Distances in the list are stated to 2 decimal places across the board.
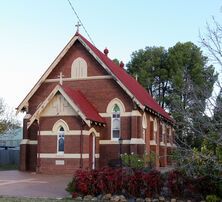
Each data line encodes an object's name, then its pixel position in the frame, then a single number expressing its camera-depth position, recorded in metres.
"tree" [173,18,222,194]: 11.25
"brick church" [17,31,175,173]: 28.12
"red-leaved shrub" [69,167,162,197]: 15.84
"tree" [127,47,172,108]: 58.56
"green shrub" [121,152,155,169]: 24.47
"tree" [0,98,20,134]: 51.28
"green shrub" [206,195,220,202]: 14.40
